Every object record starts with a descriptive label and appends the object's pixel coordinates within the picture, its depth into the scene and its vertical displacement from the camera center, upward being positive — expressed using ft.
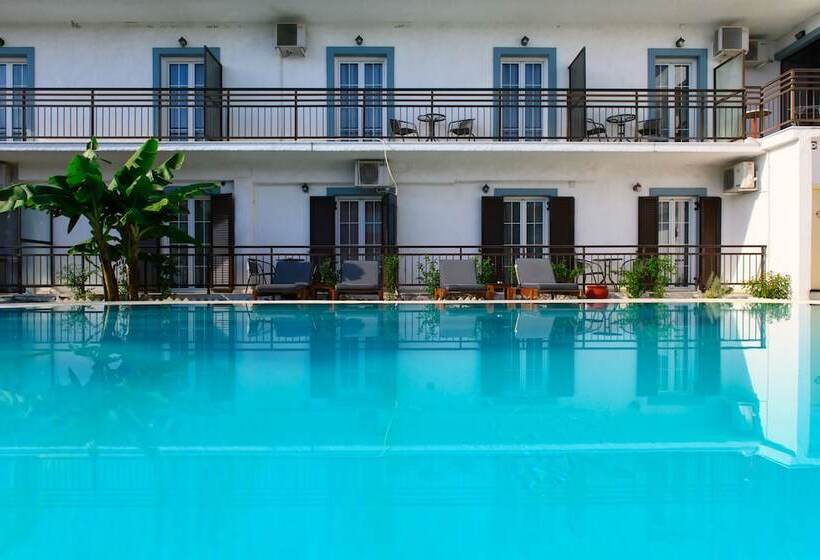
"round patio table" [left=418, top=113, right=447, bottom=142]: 48.85 +10.58
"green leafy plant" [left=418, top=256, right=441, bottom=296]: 47.85 -0.59
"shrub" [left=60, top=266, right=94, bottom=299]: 46.75 -0.88
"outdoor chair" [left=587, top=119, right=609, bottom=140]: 49.70 +10.12
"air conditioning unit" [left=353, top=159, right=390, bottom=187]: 48.80 +6.69
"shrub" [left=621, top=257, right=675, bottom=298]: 46.62 -0.62
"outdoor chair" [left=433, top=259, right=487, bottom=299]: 44.75 -0.57
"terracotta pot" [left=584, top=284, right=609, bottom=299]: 47.62 -1.53
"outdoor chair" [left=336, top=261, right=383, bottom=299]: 45.37 -0.72
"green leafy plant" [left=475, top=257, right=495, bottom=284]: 47.98 -0.17
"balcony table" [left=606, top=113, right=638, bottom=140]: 49.24 +10.72
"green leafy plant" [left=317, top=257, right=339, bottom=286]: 48.29 -0.41
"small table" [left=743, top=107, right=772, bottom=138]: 47.98 +10.57
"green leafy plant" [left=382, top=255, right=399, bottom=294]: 46.93 -0.32
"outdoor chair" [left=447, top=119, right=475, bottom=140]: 49.11 +9.89
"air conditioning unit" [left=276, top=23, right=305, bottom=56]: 49.85 +16.71
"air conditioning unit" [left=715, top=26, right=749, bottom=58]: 50.39 +16.70
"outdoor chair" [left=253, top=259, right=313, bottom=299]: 46.03 -0.40
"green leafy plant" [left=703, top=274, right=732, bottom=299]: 47.21 -1.44
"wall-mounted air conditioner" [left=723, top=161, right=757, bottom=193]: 48.14 +6.43
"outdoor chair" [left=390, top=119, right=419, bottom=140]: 48.75 +9.75
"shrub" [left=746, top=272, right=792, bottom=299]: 45.52 -1.13
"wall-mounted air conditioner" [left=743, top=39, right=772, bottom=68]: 53.26 +16.61
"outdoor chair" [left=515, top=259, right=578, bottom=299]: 44.21 -0.75
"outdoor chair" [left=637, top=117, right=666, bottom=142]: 50.43 +10.23
